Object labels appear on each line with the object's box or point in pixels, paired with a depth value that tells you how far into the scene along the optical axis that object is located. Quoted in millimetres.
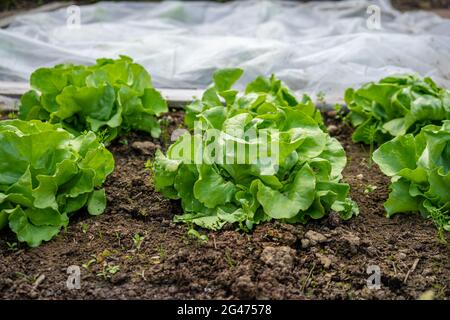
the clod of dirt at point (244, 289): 2514
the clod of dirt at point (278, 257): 2645
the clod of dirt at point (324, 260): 2717
